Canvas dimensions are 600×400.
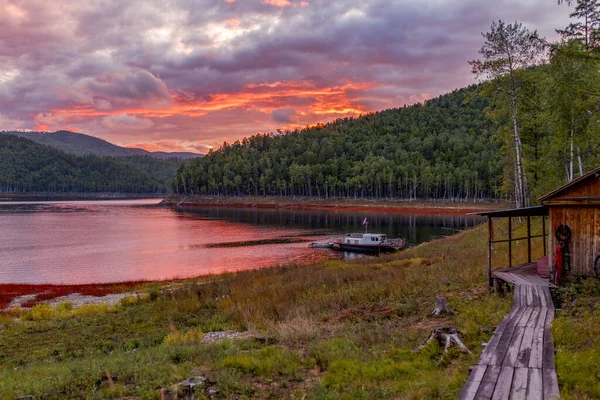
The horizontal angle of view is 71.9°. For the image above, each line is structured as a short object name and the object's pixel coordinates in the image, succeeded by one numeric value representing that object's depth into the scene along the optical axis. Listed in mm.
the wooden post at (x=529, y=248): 19947
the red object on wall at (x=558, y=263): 15547
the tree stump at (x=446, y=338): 10016
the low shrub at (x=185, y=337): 14934
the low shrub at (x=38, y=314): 23172
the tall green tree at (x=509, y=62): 31875
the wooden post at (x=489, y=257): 16594
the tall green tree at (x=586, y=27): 19456
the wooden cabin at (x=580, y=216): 15500
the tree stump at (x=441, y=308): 13930
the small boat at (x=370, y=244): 57906
